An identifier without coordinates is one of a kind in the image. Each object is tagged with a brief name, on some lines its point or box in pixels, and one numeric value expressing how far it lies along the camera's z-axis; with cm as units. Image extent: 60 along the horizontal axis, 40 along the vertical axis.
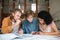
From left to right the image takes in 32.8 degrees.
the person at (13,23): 142
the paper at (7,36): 110
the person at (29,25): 151
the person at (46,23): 142
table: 108
